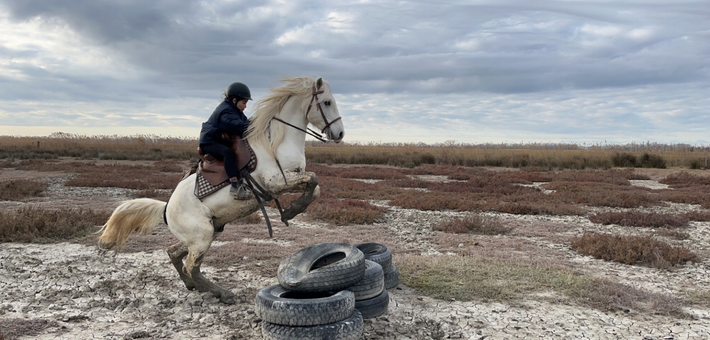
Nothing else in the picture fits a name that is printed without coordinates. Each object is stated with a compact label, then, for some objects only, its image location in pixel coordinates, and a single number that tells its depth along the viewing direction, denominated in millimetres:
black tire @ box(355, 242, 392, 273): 6793
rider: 5758
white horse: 5738
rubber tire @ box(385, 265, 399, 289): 6895
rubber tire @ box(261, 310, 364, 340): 4703
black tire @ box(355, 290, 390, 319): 5624
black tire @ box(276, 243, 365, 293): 5195
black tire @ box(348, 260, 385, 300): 5684
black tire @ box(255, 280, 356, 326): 4734
